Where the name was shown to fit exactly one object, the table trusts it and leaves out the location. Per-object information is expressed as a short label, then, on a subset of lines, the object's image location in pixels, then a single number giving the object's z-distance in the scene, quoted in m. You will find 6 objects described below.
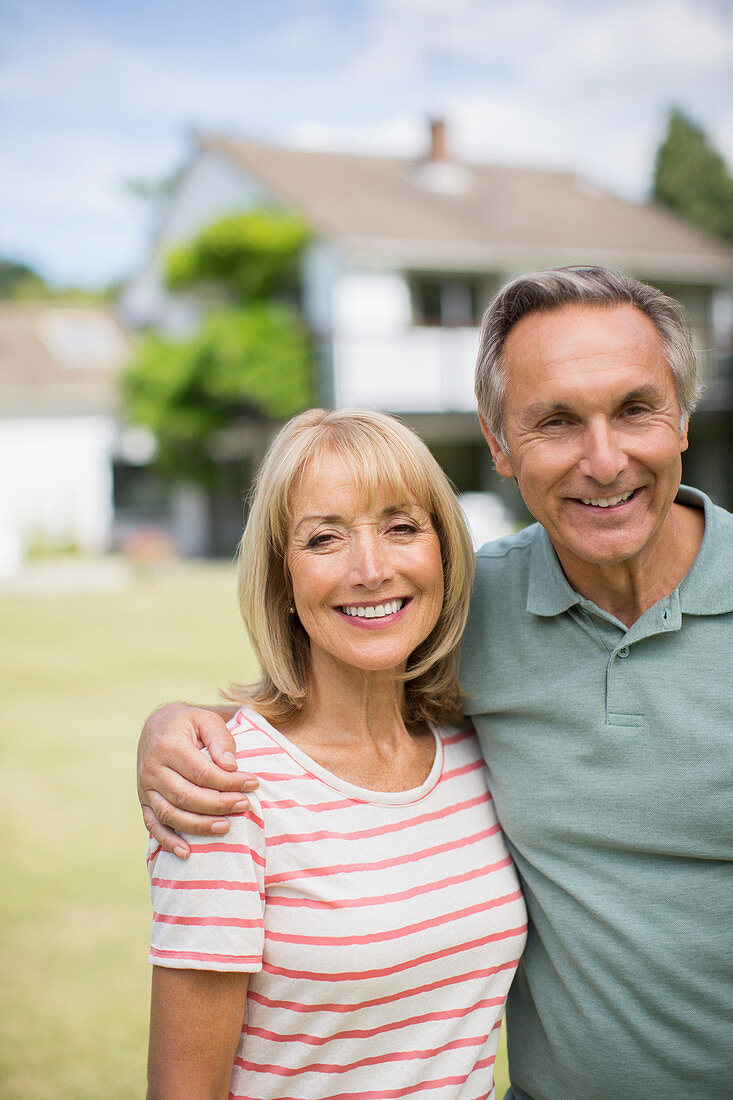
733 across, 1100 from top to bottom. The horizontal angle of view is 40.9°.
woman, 1.65
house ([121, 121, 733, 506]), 17.83
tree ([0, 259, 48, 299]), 57.03
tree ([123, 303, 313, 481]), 18.33
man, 1.76
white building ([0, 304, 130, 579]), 21.55
